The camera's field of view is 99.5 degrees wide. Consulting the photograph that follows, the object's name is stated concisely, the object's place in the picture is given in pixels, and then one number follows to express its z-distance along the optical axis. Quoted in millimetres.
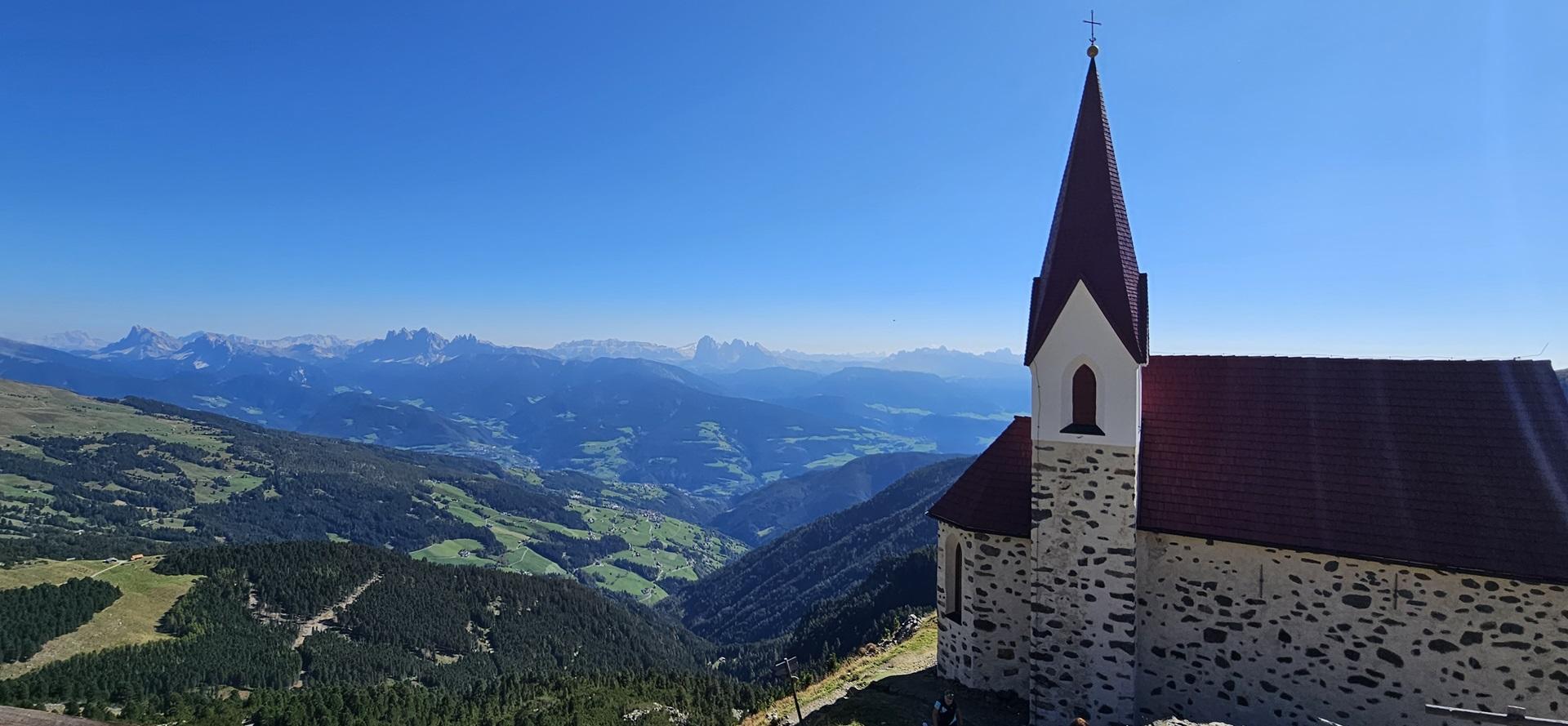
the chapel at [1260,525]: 17703
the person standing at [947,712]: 17219
